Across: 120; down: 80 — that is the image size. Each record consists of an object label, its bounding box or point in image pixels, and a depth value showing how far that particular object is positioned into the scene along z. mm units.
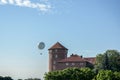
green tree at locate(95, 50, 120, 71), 132125
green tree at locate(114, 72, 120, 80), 95625
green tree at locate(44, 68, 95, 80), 109312
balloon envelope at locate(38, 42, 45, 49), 114131
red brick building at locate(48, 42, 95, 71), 156125
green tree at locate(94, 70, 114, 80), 94581
